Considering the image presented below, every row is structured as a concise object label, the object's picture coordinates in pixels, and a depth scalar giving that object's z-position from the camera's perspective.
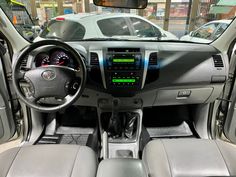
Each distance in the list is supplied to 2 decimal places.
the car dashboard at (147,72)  1.65
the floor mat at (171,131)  2.22
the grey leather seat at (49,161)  1.16
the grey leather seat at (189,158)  1.19
